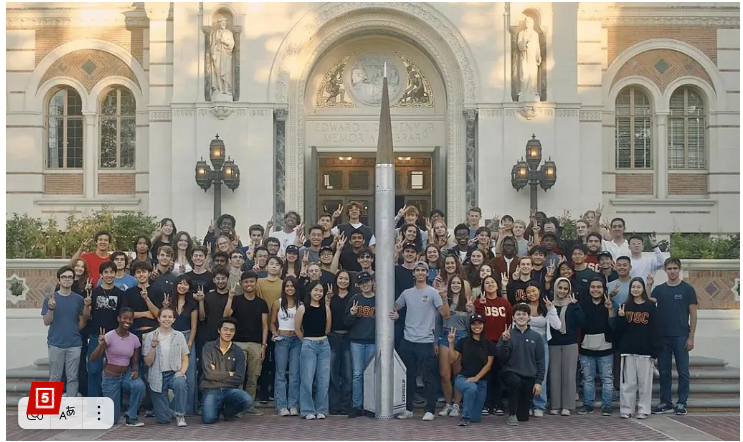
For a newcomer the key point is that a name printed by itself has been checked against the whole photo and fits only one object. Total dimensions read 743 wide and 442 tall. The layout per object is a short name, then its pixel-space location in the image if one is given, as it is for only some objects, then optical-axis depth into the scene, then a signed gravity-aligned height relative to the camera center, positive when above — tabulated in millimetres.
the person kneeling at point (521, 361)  12281 -1628
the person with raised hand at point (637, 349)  12875 -1544
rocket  12422 -722
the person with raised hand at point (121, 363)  12289 -1650
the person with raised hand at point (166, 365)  12258 -1679
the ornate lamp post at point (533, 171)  21047 +1115
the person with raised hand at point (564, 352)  12922 -1582
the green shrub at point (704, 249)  18141 -402
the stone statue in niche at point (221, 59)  21453 +3431
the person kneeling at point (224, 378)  12289 -1829
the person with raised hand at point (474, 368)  12250 -1709
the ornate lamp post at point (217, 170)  21078 +1111
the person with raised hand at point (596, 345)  13016 -1496
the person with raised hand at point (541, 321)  12734 -1184
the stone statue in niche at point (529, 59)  21406 +3450
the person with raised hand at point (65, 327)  12680 -1263
